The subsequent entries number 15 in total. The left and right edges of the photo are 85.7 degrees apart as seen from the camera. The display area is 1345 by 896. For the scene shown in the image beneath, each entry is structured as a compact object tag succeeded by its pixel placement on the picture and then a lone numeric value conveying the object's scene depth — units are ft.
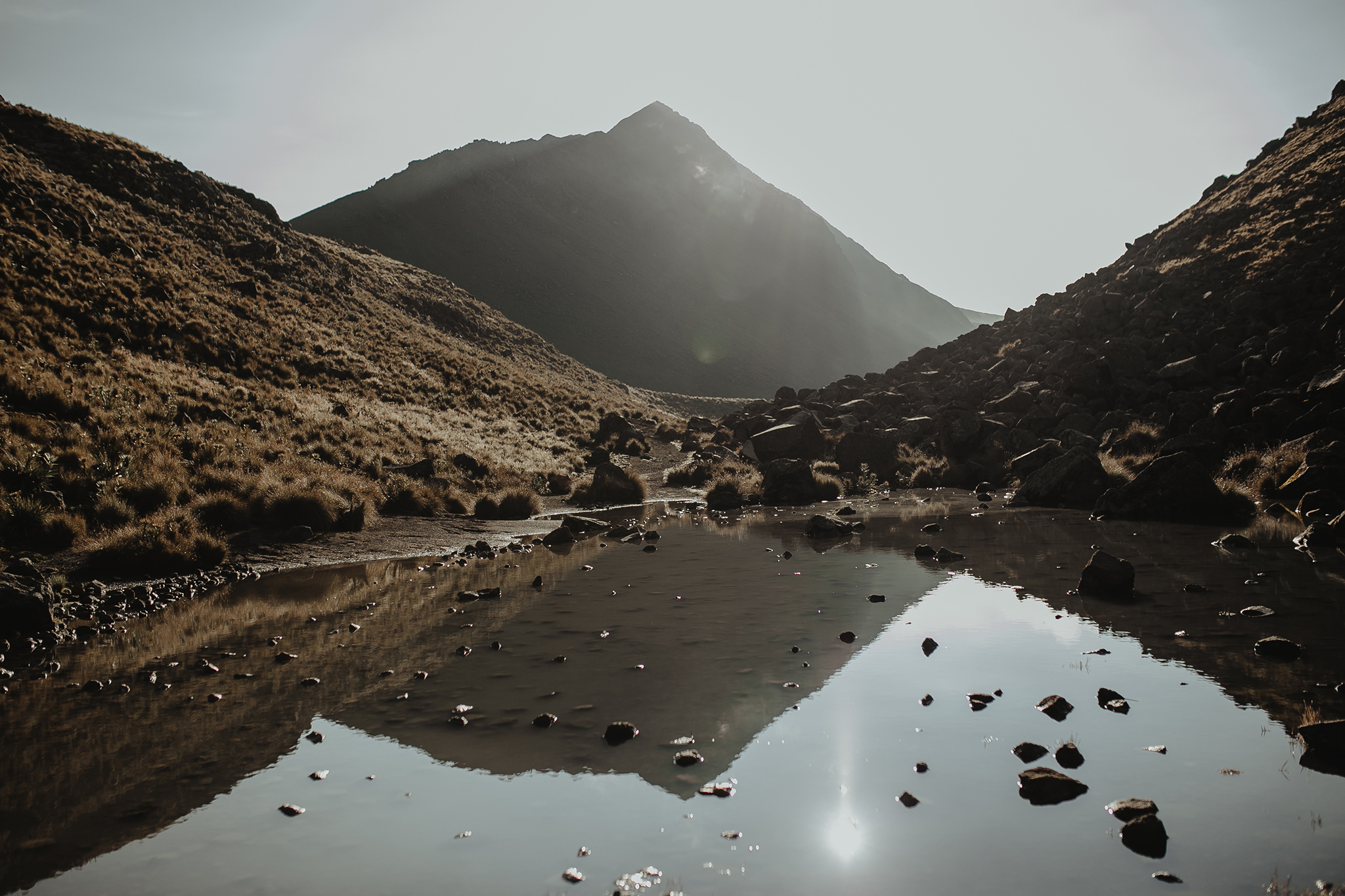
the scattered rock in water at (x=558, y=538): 55.16
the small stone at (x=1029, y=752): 17.22
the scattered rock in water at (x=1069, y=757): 16.81
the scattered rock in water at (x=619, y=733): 19.25
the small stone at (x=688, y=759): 17.79
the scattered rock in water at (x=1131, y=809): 14.19
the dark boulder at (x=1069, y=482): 63.41
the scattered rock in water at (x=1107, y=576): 32.32
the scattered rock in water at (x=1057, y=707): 19.77
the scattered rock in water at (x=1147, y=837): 13.23
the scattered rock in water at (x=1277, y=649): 22.76
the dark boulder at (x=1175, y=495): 51.42
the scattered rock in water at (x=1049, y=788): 15.26
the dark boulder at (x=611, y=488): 85.66
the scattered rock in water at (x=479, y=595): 35.88
